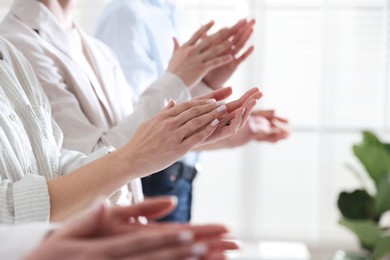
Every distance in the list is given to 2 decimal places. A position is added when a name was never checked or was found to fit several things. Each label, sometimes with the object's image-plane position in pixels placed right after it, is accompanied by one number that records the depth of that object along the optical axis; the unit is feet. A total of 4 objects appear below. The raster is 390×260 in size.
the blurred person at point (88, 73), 5.91
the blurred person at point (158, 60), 6.94
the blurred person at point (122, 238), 3.00
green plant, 11.17
